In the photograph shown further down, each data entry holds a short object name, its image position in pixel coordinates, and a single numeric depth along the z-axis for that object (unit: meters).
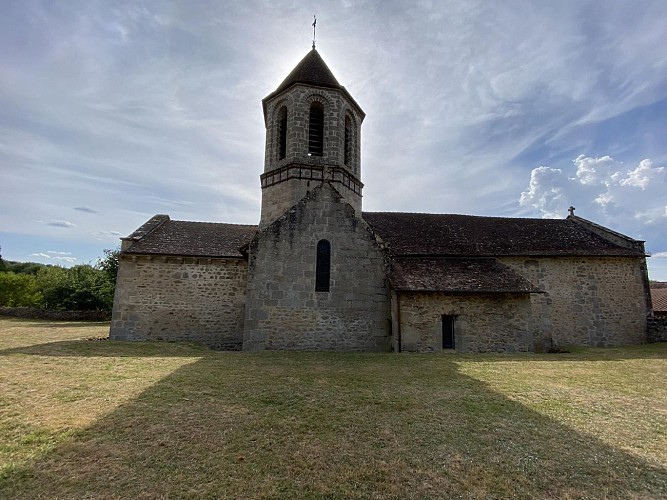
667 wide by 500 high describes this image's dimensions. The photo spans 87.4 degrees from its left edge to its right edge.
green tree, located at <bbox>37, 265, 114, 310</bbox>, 28.08
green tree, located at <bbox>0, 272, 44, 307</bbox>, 32.28
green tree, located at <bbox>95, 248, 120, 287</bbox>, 30.16
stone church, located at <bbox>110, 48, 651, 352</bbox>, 11.77
